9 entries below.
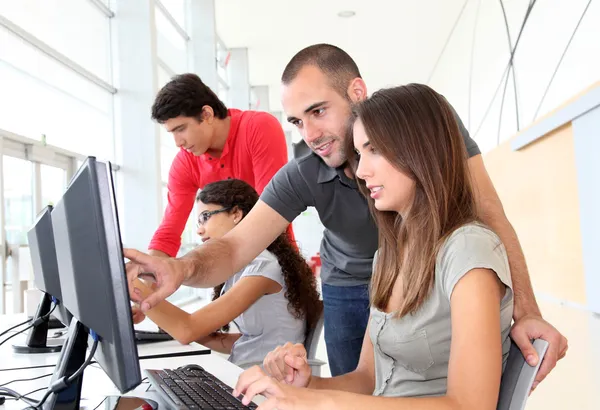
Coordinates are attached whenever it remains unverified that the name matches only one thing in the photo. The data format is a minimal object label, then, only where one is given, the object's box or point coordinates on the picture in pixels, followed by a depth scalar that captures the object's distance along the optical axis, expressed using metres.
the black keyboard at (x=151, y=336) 1.57
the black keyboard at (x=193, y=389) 0.88
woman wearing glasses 1.60
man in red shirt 2.46
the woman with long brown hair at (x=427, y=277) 0.85
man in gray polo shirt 1.57
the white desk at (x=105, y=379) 1.01
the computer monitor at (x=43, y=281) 1.11
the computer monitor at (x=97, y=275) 0.67
